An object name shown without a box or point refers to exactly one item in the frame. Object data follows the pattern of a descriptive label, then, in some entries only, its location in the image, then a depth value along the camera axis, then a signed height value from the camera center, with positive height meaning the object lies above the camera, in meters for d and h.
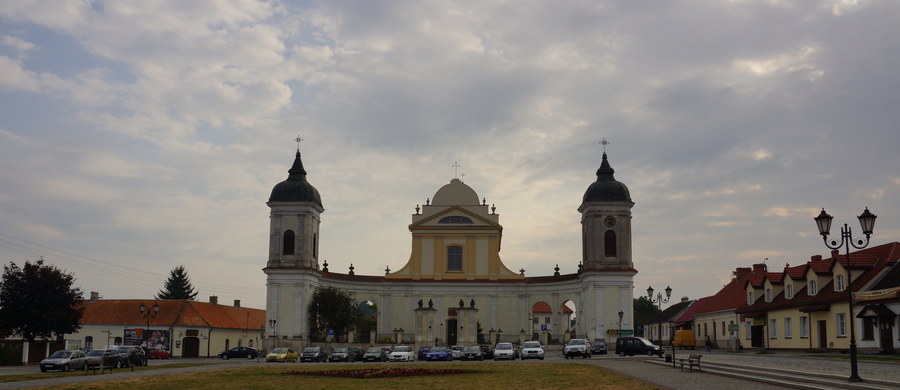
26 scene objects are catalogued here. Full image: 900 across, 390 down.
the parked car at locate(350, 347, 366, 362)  55.59 -3.02
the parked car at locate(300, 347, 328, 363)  54.16 -3.06
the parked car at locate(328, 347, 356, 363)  53.69 -3.06
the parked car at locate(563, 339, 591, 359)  51.59 -2.35
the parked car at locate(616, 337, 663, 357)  54.38 -2.22
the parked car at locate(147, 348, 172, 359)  68.69 -4.00
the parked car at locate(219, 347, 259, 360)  66.81 -3.71
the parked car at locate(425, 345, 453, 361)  52.78 -2.80
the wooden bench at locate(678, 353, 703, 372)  34.22 -1.98
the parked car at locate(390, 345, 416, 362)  51.59 -2.83
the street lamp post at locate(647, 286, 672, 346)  45.34 +0.96
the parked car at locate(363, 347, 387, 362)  52.91 -2.94
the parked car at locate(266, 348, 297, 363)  52.84 -3.07
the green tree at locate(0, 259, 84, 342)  54.59 +0.06
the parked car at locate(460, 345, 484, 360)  52.72 -2.70
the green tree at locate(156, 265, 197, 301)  114.91 +2.60
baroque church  68.88 +2.70
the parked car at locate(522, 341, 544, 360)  52.19 -2.54
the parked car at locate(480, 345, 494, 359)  55.34 -2.75
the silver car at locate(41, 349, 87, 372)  38.38 -2.65
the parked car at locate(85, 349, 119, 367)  39.94 -2.58
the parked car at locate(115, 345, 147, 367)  44.49 -2.75
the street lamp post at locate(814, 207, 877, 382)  24.05 +2.64
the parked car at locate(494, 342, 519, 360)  52.38 -2.53
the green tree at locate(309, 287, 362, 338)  69.00 -0.39
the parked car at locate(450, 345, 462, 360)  53.75 -2.68
